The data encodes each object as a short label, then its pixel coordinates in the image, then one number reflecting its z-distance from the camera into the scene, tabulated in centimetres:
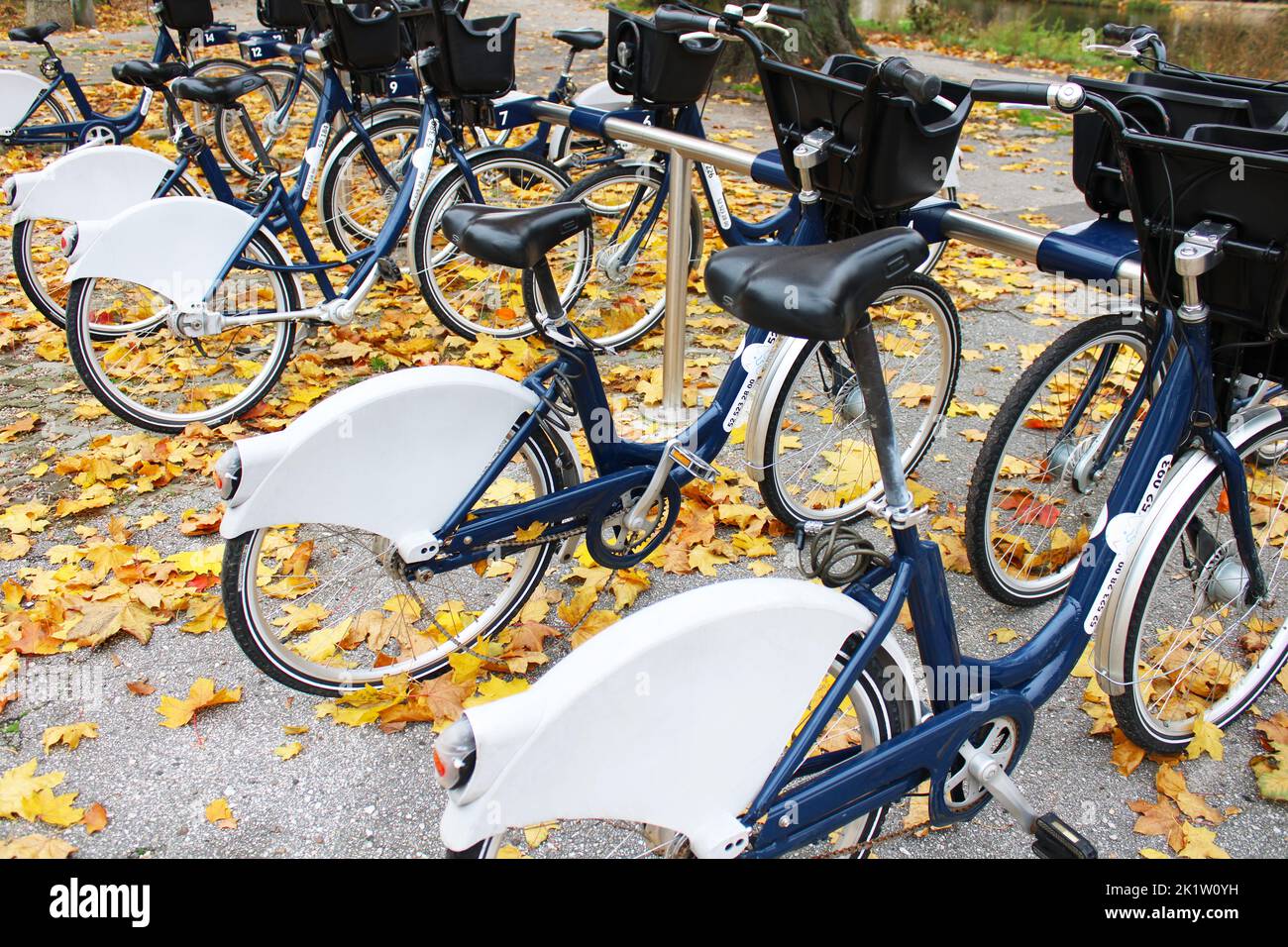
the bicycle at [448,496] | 238
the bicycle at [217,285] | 377
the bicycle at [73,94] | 667
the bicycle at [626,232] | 406
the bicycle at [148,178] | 425
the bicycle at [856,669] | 160
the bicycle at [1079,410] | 263
